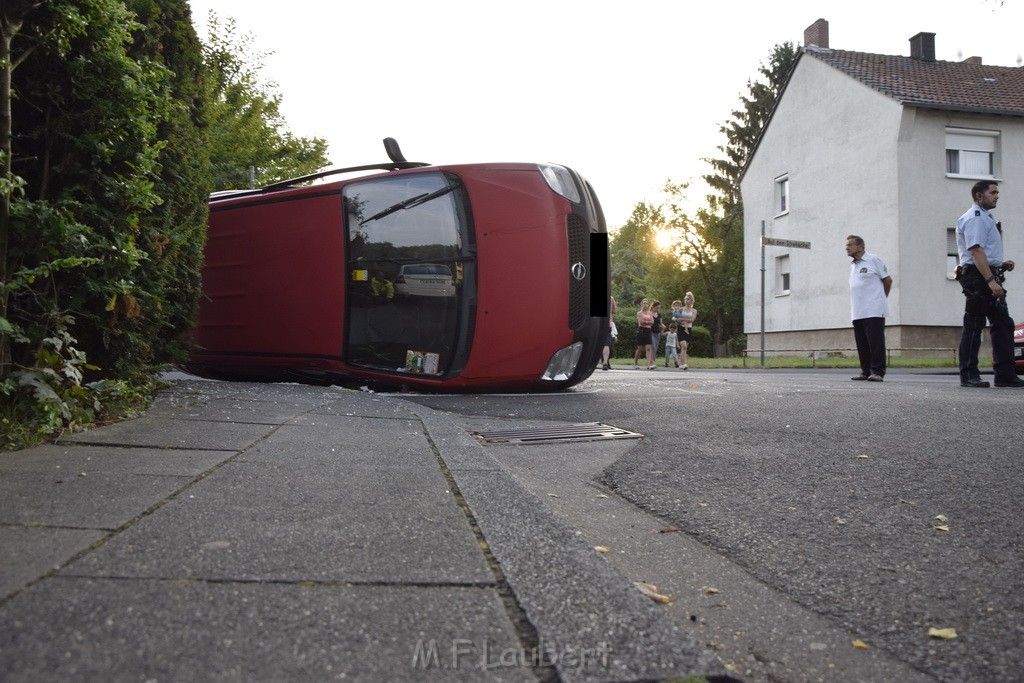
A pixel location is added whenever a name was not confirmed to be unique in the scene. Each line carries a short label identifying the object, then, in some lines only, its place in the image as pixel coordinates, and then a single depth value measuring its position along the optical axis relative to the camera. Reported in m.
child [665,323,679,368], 20.42
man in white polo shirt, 10.11
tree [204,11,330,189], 19.61
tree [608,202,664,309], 74.38
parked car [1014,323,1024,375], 11.34
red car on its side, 8.01
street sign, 17.22
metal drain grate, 5.13
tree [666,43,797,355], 43.97
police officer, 8.50
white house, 21.89
